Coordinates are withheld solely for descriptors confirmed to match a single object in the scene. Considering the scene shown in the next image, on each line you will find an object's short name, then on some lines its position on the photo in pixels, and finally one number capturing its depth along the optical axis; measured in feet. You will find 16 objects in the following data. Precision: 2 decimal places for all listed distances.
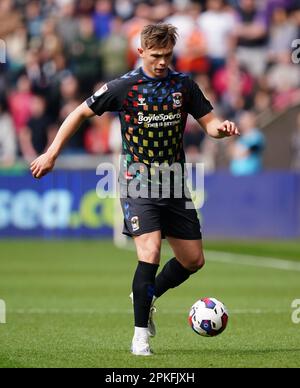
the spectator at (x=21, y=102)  70.95
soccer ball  27.09
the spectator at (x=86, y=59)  72.95
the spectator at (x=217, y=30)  73.67
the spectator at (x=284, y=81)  73.72
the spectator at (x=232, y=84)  72.64
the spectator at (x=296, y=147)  71.00
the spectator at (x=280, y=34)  74.38
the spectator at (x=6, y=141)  69.51
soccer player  26.00
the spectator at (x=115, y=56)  73.05
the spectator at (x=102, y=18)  75.46
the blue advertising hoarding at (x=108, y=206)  68.13
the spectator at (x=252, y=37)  75.10
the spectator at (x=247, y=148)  68.95
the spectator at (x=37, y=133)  69.62
